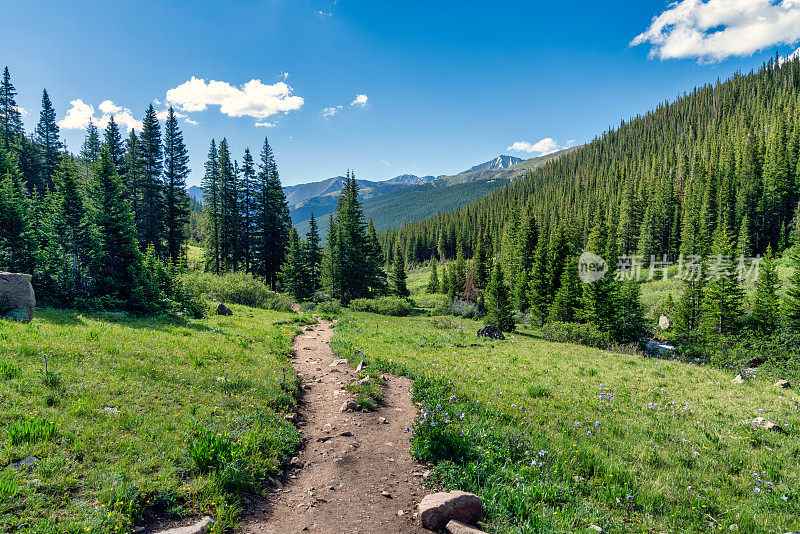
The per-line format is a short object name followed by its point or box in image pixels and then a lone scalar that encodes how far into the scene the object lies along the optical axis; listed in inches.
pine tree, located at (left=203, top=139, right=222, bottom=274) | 1743.4
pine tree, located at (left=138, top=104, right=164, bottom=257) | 1601.9
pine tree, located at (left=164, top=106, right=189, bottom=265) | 1635.1
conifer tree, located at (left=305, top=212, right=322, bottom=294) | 1940.7
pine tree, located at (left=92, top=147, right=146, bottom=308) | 718.5
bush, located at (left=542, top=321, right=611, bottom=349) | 1079.0
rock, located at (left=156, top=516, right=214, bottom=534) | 169.9
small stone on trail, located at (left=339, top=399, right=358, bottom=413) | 364.5
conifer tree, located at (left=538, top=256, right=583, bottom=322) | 1386.6
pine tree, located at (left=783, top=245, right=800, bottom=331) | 1066.1
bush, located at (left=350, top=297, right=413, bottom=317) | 1605.6
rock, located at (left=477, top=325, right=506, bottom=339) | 1011.2
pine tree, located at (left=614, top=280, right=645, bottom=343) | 1194.0
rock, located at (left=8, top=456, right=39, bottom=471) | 188.5
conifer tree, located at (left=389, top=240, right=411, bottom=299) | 2224.8
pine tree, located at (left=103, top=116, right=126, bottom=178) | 1827.0
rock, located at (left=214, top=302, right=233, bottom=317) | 882.2
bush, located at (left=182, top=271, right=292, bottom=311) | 1192.2
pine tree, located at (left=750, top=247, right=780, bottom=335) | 1137.4
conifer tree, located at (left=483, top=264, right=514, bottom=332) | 1397.6
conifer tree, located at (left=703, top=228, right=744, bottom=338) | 1210.0
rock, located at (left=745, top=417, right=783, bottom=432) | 374.3
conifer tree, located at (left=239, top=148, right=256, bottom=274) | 1829.5
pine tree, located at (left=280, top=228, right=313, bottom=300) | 1696.6
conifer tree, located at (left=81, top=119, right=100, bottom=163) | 2294.9
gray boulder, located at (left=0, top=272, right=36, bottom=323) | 506.0
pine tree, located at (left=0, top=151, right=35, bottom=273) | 679.7
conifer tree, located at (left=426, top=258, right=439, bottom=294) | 3016.7
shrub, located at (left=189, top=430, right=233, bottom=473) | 223.8
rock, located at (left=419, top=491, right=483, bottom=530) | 194.9
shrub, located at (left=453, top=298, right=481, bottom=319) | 1767.1
